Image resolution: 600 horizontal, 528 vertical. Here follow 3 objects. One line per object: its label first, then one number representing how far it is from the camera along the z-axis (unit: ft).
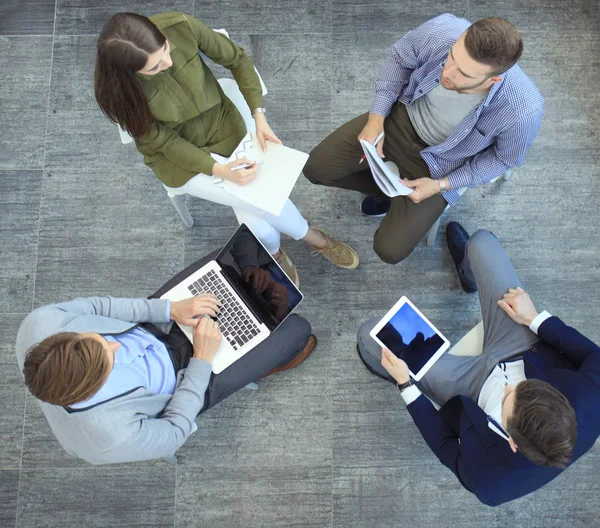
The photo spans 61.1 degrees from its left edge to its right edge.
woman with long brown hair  4.74
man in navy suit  4.38
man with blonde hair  4.21
